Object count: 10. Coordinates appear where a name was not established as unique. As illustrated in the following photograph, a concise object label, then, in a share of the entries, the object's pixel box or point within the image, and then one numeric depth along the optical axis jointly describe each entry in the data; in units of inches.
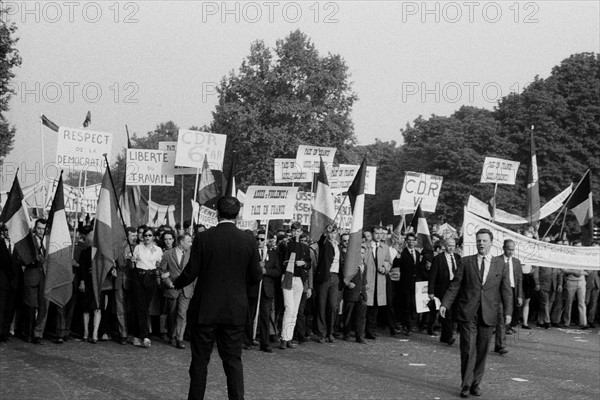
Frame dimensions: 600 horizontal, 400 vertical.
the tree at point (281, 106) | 2156.7
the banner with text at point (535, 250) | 615.8
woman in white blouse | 567.5
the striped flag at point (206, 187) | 743.7
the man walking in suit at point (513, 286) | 592.4
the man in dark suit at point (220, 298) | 319.3
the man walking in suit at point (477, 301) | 431.2
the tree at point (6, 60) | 1193.4
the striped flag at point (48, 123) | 900.6
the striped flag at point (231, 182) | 617.0
